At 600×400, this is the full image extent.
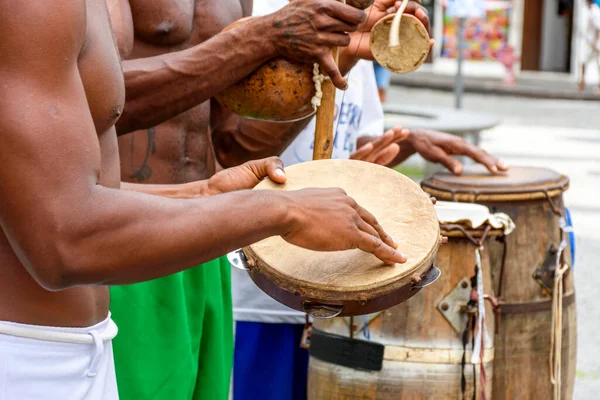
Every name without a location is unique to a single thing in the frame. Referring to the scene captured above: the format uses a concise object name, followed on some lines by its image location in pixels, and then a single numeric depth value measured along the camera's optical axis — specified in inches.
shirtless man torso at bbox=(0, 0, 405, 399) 87.6
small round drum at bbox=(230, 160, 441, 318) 121.7
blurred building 1205.7
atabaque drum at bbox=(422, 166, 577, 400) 194.7
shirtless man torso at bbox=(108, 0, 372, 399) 160.0
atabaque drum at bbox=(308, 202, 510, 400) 173.5
